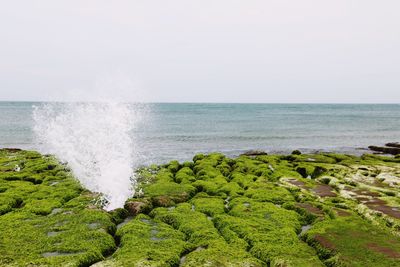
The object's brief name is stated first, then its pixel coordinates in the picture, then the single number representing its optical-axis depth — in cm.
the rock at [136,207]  1858
